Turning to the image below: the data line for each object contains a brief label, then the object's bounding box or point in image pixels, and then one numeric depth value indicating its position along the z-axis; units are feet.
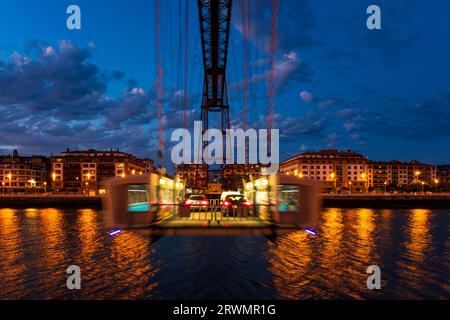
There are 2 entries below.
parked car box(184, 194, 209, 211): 106.91
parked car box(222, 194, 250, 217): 79.15
